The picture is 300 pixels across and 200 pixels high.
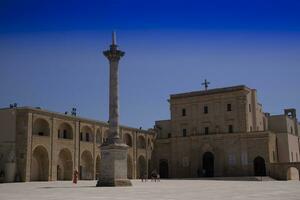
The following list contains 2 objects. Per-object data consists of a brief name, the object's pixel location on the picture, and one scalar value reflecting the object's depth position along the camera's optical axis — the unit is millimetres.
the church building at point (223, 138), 52062
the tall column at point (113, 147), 28641
